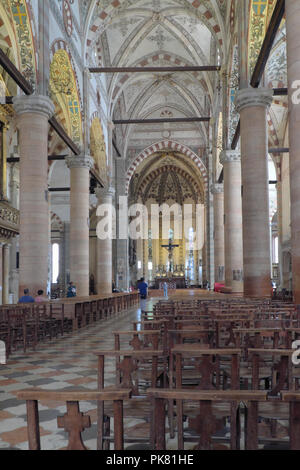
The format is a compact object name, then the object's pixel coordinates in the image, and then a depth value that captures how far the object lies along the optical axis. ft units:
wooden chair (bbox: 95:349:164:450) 10.69
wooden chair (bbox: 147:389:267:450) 6.86
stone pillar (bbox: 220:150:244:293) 63.82
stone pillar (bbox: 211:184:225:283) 85.30
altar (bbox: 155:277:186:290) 130.00
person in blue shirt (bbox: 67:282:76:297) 57.26
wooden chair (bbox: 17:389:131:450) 6.88
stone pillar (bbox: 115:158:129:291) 103.81
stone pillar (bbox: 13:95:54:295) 42.39
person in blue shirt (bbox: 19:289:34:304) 39.51
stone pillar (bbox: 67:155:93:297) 63.21
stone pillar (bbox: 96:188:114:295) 80.79
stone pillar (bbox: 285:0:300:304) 27.12
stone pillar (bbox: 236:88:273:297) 43.96
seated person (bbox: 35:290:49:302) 40.34
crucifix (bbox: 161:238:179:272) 138.12
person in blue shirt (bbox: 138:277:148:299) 77.46
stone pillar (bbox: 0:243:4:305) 62.80
